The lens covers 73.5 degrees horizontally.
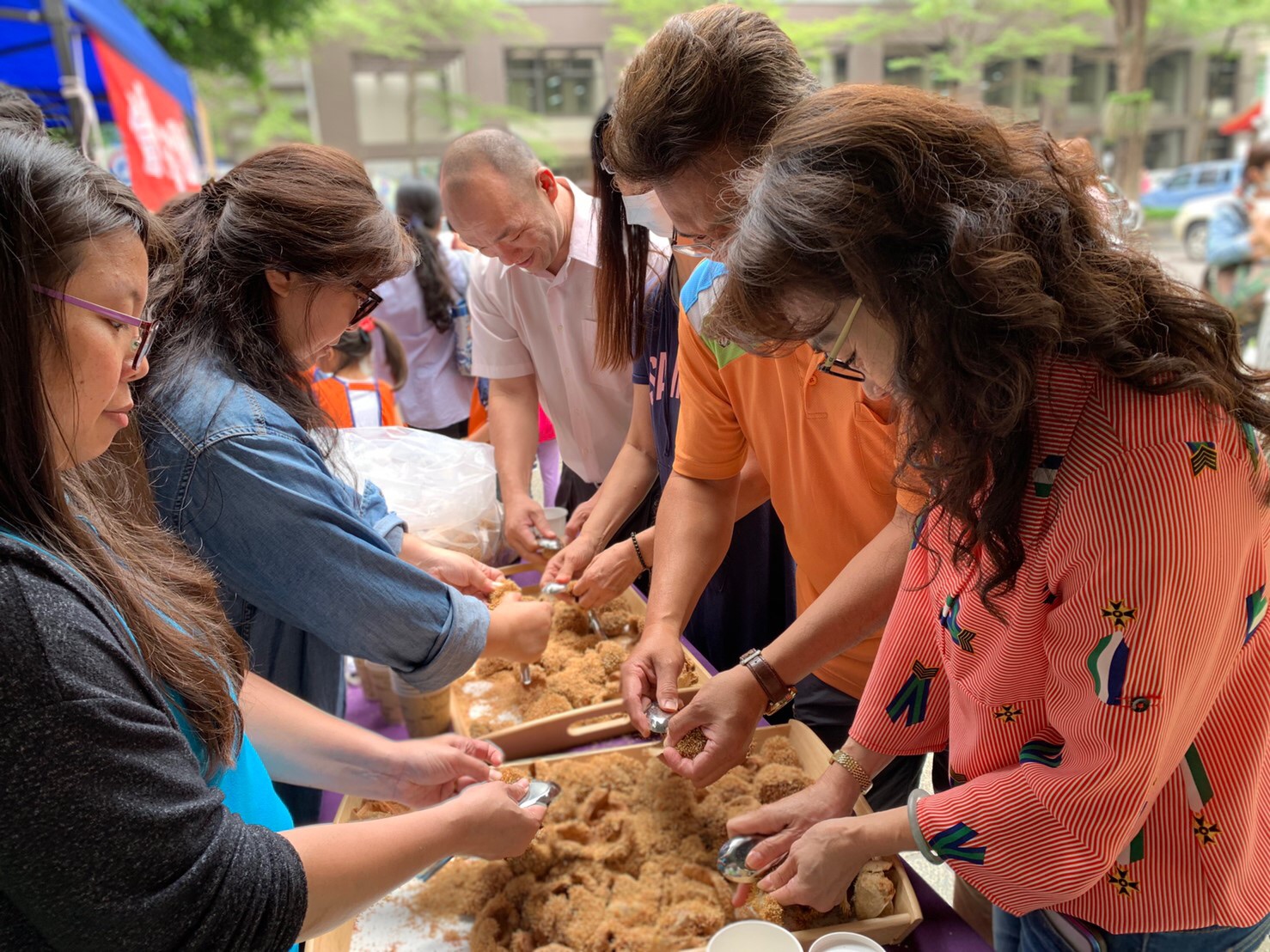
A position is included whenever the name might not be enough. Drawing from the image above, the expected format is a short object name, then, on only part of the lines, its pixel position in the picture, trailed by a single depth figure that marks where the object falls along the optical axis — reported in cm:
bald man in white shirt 224
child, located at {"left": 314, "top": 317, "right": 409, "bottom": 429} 271
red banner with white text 561
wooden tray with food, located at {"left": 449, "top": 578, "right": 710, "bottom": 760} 157
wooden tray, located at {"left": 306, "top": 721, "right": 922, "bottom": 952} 108
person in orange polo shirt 131
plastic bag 219
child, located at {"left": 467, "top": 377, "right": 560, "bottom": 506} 338
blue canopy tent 461
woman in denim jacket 121
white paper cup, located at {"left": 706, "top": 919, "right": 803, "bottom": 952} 98
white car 1073
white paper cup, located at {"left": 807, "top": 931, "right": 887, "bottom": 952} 98
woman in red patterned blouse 78
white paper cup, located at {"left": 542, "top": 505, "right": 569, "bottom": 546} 241
